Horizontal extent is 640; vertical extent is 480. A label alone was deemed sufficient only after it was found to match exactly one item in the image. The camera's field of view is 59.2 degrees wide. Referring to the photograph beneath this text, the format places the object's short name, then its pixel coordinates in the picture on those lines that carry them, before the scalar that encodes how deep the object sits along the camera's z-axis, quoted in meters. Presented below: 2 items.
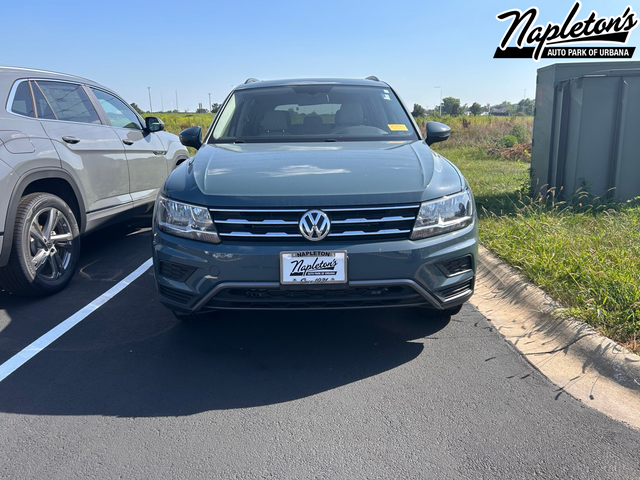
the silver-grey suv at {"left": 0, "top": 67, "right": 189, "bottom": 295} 4.06
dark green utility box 6.29
